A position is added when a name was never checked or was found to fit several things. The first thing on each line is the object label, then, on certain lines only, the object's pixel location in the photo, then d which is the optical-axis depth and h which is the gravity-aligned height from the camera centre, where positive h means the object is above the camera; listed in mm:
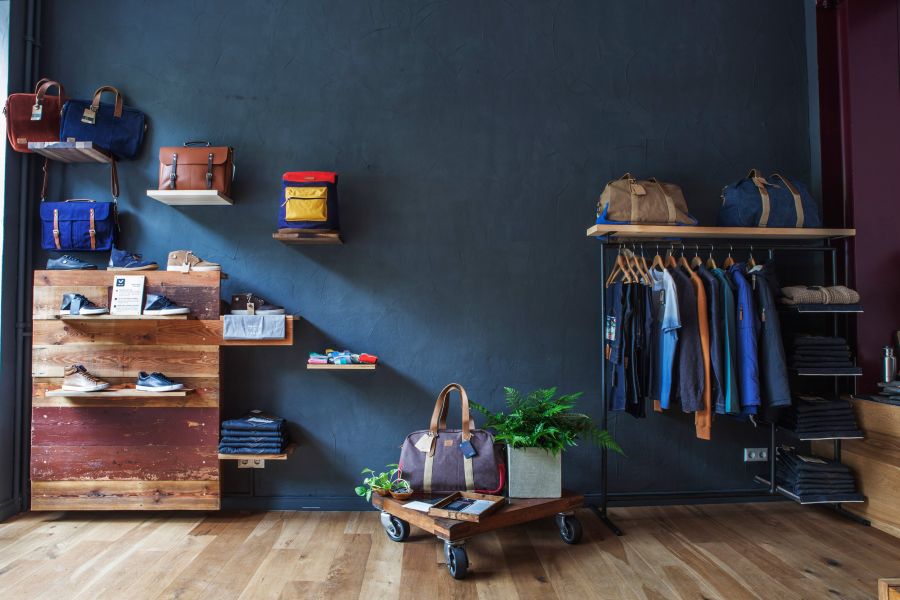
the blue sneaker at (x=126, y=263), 3236 +309
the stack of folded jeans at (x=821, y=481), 3139 -950
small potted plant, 2941 -903
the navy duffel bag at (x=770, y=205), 3219 +628
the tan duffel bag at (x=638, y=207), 3178 +613
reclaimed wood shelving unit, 3230 -533
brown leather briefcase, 3262 +865
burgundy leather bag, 3268 +1171
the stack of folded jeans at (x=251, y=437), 3215 -700
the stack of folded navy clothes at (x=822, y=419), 3160 -601
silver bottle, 3281 -308
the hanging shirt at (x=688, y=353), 3039 -214
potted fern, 2924 -674
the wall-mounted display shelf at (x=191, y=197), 3211 +700
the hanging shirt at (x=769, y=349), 3018 -192
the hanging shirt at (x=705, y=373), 3049 -323
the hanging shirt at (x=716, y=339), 3049 -138
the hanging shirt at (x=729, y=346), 3033 -178
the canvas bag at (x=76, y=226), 3326 +540
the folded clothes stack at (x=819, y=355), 3186 -236
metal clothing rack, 3178 +445
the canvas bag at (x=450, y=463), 2963 -790
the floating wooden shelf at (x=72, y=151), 3188 +961
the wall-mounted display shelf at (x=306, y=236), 3240 +466
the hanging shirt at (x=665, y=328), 3029 -75
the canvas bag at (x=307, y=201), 3160 +647
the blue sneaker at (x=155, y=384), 3129 -382
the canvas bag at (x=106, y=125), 3301 +1146
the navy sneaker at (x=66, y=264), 3252 +304
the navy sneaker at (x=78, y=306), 3131 +57
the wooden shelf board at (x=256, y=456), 3201 -807
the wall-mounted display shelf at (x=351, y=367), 3238 -300
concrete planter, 2943 -841
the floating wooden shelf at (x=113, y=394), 3086 -430
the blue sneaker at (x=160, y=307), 3135 +50
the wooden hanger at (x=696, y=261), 3279 +313
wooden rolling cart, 2541 -1006
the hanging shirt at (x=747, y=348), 3023 -189
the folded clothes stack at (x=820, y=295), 3164 +105
